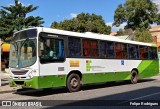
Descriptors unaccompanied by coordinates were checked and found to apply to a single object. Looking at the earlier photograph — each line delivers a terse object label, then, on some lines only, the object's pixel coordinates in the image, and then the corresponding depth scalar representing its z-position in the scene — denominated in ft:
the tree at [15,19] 90.09
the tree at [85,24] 111.34
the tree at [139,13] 110.26
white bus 25.98
